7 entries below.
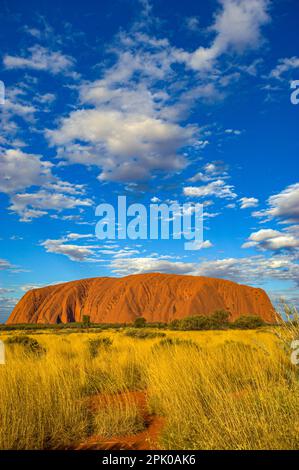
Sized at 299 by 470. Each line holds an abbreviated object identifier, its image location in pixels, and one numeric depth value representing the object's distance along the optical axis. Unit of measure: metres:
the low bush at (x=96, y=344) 14.58
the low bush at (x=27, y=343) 13.77
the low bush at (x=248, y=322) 48.88
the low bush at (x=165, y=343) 13.17
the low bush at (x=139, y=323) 63.06
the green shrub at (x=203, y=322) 49.94
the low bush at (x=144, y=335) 24.70
